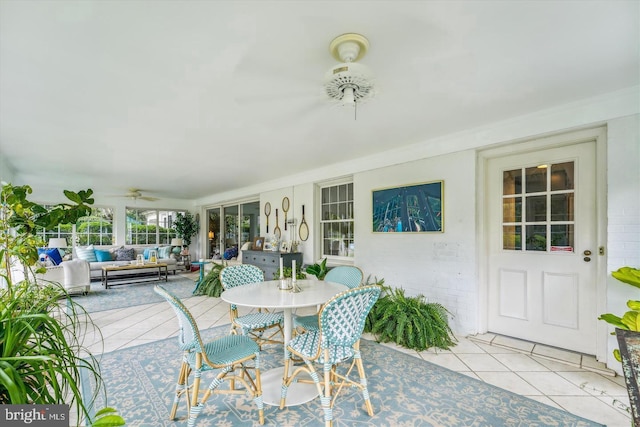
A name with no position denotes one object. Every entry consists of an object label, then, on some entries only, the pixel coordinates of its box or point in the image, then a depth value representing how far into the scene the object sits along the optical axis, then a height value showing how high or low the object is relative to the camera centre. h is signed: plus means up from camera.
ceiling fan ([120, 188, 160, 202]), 7.31 +0.46
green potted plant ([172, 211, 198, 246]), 9.52 -0.51
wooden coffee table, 6.36 -1.61
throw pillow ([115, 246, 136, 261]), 7.65 -1.12
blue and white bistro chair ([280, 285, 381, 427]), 1.78 -0.86
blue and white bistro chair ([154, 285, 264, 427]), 1.75 -0.95
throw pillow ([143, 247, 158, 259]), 7.99 -1.13
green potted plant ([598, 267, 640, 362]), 2.06 -0.74
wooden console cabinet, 5.39 -0.96
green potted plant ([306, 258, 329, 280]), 4.51 -0.94
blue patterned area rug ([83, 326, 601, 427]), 1.88 -1.38
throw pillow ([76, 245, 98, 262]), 7.38 -1.07
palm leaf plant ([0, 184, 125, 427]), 0.66 -0.35
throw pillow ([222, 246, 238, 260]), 7.98 -1.17
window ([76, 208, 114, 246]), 7.99 -0.47
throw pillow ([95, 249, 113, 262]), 7.38 -1.12
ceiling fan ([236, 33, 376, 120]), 1.74 +0.89
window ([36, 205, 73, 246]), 7.51 -0.57
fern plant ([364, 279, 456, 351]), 3.00 -1.22
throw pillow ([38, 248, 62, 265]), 6.12 -0.90
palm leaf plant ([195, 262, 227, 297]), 5.28 -1.38
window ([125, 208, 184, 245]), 8.93 -0.47
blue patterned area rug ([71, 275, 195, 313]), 4.89 -1.60
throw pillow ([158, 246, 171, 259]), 8.23 -1.15
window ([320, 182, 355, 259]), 5.06 -0.18
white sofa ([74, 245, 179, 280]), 7.01 -1.26
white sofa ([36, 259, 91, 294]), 5.23 -1.15
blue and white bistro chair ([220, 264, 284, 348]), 2.52 -0.96
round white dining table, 2.04 -0.68
